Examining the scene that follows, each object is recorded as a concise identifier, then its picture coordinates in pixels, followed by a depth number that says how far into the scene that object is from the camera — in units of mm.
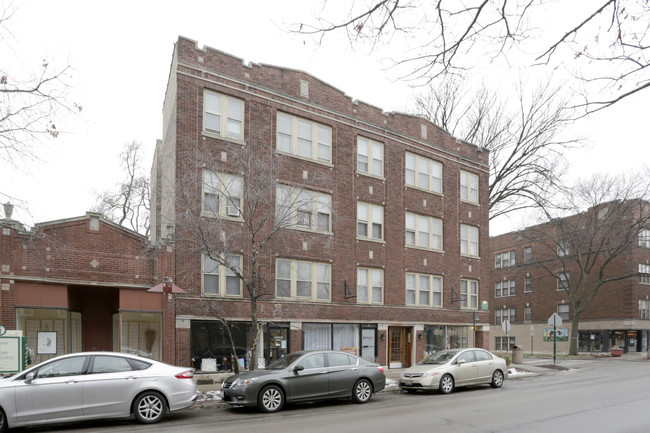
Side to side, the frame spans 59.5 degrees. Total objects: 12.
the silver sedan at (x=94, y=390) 10852
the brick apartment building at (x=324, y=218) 20766
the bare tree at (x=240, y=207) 17781
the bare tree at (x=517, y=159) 33875
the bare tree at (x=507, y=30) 5602
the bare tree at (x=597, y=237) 40656
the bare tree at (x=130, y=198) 41562
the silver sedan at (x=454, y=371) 17297
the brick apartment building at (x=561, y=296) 47250
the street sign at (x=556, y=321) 30234
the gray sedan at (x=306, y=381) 13461
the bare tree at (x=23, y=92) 11453
